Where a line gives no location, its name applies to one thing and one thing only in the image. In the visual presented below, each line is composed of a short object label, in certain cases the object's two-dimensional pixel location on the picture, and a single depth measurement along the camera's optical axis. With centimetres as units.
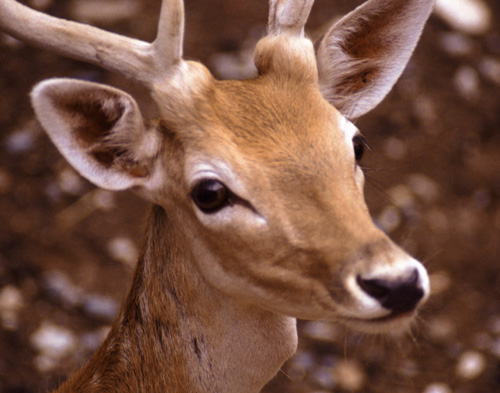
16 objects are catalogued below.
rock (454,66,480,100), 1154
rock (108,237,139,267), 964
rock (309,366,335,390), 876
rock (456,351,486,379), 891
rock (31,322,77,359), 870
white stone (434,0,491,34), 1189
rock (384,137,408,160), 1082
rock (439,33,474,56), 1177
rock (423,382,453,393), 875
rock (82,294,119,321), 909
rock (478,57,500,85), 1165
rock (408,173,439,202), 1062
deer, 422
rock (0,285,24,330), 887
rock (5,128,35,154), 1067
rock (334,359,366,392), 876
